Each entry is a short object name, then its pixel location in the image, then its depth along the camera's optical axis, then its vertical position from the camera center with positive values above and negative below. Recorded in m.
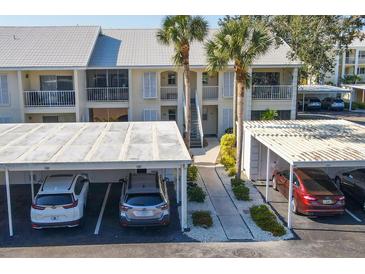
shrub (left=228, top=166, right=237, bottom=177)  19.92 -5.10
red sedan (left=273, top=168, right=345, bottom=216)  14.35 -4.50
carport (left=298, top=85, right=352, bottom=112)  43.26 -2.93
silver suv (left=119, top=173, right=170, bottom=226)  13.05 -4.41
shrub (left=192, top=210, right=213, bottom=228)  14.04 -5.19
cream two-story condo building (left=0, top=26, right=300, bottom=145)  25.83 -1.42
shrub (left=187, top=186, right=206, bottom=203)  16.38 -5.09
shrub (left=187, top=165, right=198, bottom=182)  18.51 -4.87
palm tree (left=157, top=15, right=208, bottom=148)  19.42 +1.29
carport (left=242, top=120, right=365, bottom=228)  13.55 -3.06
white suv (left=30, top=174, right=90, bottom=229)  13.07 -4.44
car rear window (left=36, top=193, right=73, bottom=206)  13.12 -4.19
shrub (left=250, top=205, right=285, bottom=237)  13.48 -5.20
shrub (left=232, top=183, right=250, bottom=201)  16.76 -5.18
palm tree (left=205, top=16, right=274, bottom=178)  16.95 +0.62
